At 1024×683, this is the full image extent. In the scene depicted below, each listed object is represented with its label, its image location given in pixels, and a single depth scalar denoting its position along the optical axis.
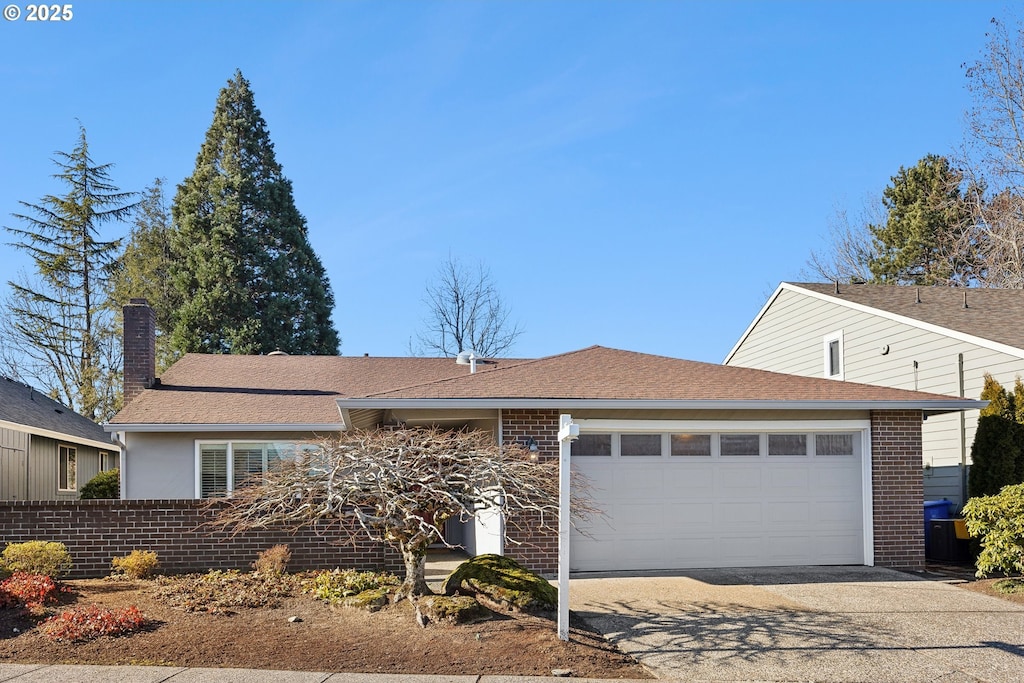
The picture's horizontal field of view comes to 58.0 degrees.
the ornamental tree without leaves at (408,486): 9.53
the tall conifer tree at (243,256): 33.00
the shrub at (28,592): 9.99
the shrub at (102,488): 19.70
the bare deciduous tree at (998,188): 24.30
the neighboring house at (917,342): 16.72
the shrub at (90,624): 8.84
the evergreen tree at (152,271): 35.09
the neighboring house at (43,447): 20.50
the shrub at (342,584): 10.41
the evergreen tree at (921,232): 32.19
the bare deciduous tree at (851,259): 36.03
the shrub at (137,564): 11.70
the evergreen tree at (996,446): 14.73
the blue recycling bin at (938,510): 15.77
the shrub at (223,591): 10.13
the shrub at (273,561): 11.65
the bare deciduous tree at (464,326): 35.72
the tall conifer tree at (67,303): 34.94
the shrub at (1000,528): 11.98
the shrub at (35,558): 11.27
